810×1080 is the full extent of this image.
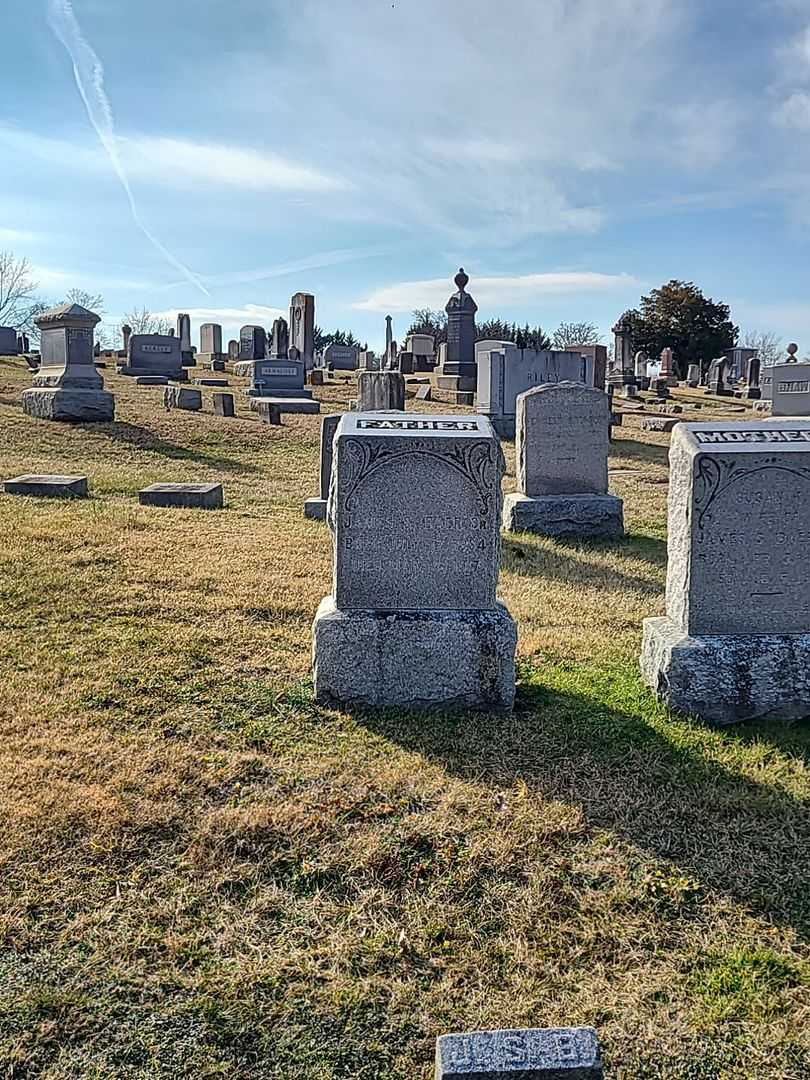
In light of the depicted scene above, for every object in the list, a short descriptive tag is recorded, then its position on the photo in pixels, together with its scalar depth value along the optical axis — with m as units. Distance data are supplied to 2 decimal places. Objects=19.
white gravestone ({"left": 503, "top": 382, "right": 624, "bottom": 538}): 8.83
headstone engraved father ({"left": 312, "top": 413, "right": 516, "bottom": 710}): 4.12
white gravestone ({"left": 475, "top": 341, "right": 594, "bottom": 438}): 15.73
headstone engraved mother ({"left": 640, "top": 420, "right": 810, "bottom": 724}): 4.08
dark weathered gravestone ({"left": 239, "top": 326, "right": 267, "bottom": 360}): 30.80
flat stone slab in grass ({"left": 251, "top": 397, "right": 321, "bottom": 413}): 17.17
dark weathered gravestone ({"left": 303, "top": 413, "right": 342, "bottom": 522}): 8.81
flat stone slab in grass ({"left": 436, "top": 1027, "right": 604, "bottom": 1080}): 1.79
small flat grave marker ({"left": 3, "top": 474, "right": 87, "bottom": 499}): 8.73
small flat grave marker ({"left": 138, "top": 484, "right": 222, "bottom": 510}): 8.99
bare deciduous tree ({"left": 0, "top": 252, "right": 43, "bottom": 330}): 55.69
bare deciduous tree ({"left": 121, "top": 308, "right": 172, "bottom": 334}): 71.38
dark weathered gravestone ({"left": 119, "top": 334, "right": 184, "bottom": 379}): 23.58
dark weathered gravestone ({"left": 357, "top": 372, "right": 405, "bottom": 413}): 14.02
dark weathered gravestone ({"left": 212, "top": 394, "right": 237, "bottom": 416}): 16.44
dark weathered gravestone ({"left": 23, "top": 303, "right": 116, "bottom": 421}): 13.67
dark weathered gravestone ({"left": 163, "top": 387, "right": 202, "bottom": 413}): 16.69
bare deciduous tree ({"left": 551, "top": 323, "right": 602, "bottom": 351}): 74.38
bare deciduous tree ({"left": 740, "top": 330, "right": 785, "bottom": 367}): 73.62
